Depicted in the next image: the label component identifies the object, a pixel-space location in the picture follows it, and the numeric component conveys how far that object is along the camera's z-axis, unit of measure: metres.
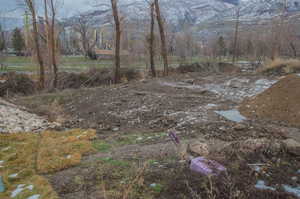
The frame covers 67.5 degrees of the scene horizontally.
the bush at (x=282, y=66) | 11.80
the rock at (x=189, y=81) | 10.08
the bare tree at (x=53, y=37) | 15.02
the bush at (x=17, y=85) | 14.40
